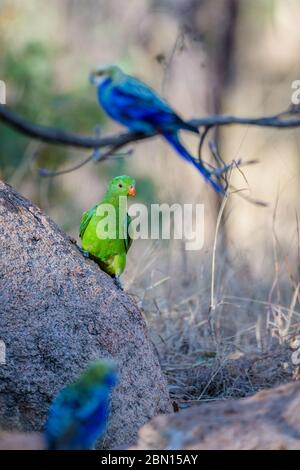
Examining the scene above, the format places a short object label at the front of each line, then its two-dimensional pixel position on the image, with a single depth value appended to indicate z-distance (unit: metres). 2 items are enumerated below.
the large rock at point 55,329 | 6.34
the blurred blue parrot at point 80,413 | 4.97
